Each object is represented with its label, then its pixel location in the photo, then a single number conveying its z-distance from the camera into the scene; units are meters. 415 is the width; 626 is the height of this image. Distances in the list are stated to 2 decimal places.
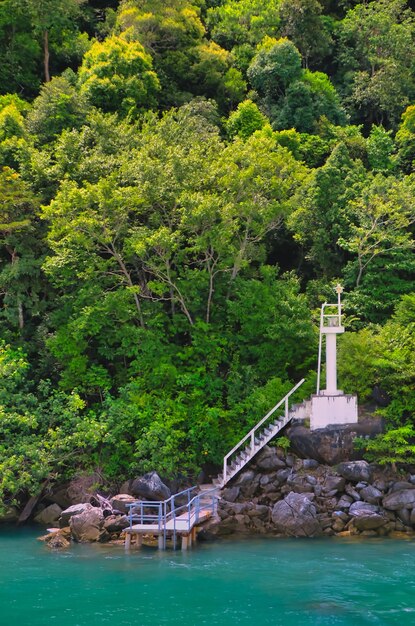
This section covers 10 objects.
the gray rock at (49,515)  26.41
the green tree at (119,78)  39.28
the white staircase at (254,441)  25.80
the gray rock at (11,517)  26.70
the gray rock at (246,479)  25.59
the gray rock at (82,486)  26.19
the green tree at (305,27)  48.59
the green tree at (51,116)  34.53
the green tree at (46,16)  44.69
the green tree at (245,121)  41.94
